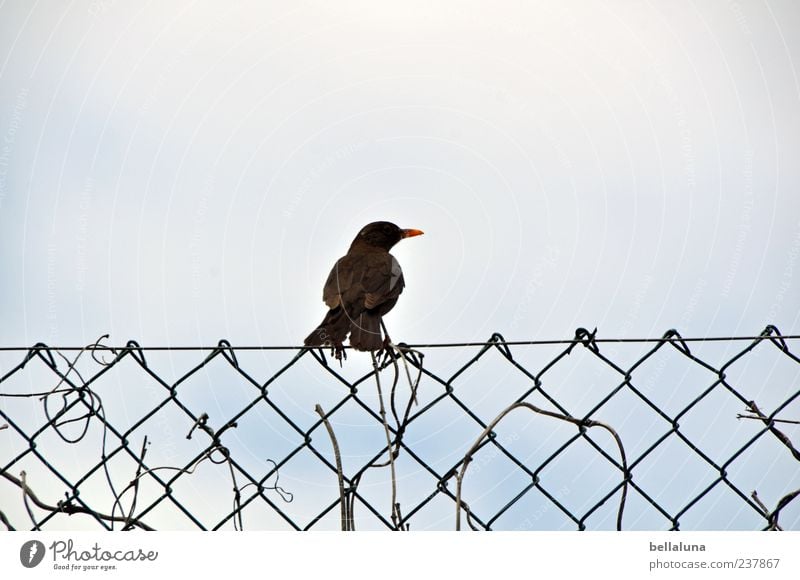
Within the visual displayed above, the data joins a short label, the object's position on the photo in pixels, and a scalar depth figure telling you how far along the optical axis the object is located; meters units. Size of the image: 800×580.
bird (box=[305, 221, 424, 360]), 7.96
